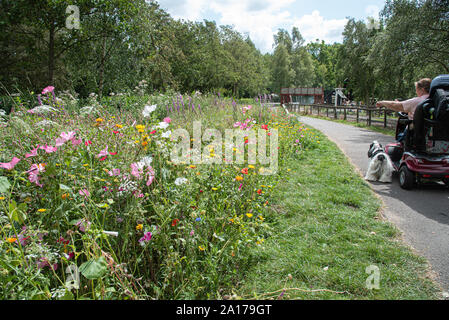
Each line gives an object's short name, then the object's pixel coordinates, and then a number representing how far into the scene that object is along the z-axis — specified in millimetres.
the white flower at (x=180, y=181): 2618
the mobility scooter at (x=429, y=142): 4812
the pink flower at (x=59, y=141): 2223
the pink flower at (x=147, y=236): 2230
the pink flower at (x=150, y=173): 2452
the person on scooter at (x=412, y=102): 5488
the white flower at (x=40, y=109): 3473
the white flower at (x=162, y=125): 2884
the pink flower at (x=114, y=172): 2453
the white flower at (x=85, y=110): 3735
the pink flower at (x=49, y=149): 2244
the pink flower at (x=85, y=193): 2187
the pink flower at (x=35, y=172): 2223
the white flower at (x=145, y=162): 2486
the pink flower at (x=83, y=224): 1981
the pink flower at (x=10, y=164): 2049
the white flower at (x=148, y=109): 3064
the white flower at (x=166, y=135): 2880
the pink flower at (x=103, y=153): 2479
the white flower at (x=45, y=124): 3027
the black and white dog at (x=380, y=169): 5969
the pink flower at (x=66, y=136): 2260
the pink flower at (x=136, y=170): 2363
